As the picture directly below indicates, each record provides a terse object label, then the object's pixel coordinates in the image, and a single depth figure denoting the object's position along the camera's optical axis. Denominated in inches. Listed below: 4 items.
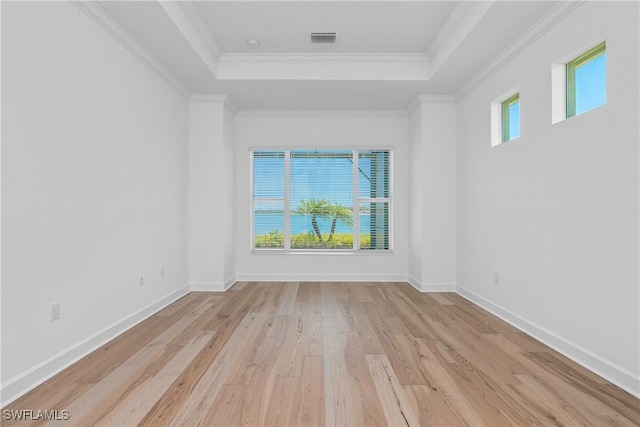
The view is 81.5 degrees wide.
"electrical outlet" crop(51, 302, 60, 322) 96.2
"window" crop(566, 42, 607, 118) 102.0
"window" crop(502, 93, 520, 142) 150.0
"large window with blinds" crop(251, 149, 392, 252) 237.5
